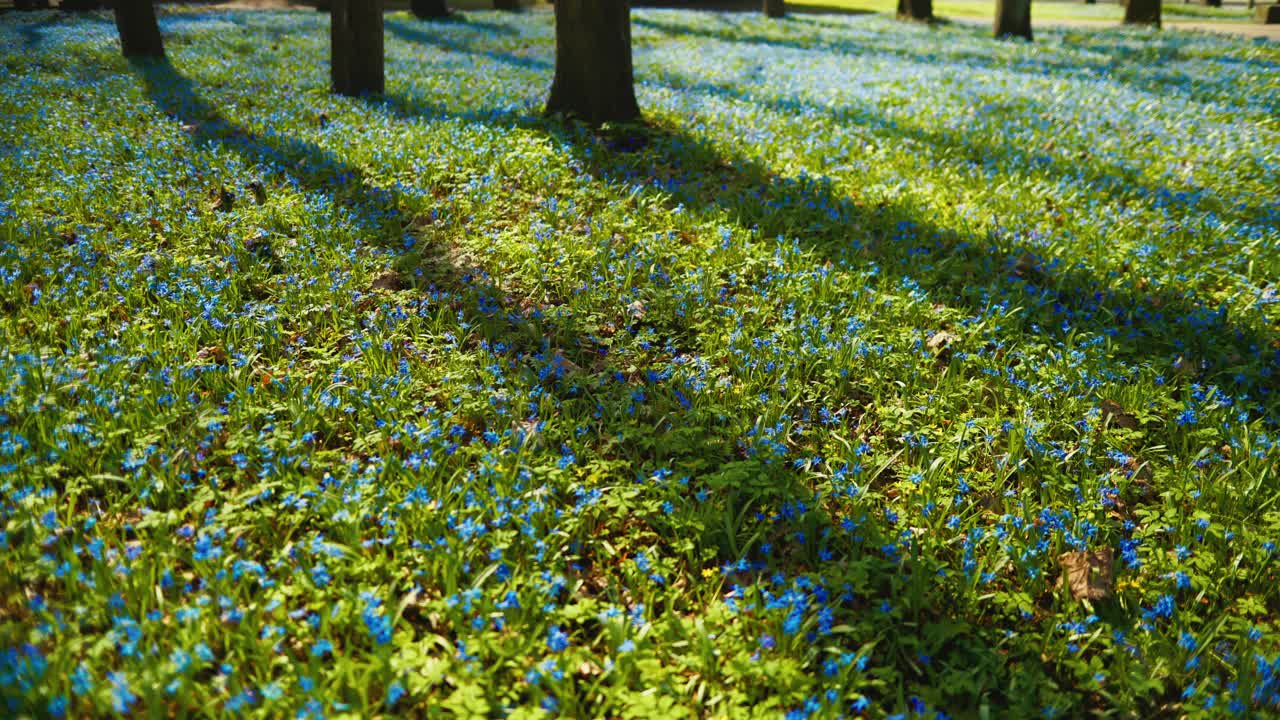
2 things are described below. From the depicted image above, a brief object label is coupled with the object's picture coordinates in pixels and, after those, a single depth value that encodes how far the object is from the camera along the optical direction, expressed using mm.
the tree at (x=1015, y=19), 18734
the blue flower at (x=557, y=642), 2291
